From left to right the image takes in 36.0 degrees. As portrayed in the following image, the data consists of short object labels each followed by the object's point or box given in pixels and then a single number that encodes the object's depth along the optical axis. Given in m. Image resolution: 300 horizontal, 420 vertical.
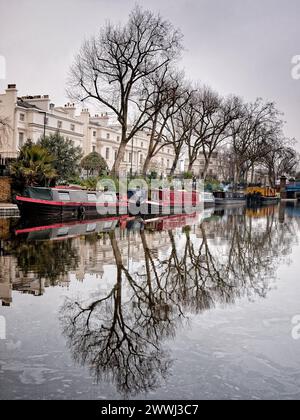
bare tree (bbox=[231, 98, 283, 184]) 51.09
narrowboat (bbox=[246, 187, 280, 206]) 59.47
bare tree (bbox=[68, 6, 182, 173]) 29.50
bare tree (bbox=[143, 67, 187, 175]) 32.41
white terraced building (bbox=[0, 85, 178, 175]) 45.62
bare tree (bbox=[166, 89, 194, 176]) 40.53
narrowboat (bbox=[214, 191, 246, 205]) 47.03
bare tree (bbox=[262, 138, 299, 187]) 60.94
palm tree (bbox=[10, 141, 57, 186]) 26.08
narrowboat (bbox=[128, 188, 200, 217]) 29.65
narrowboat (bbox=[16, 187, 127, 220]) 22.75
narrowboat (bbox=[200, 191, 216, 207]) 40.92
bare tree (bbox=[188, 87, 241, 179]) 42.01
